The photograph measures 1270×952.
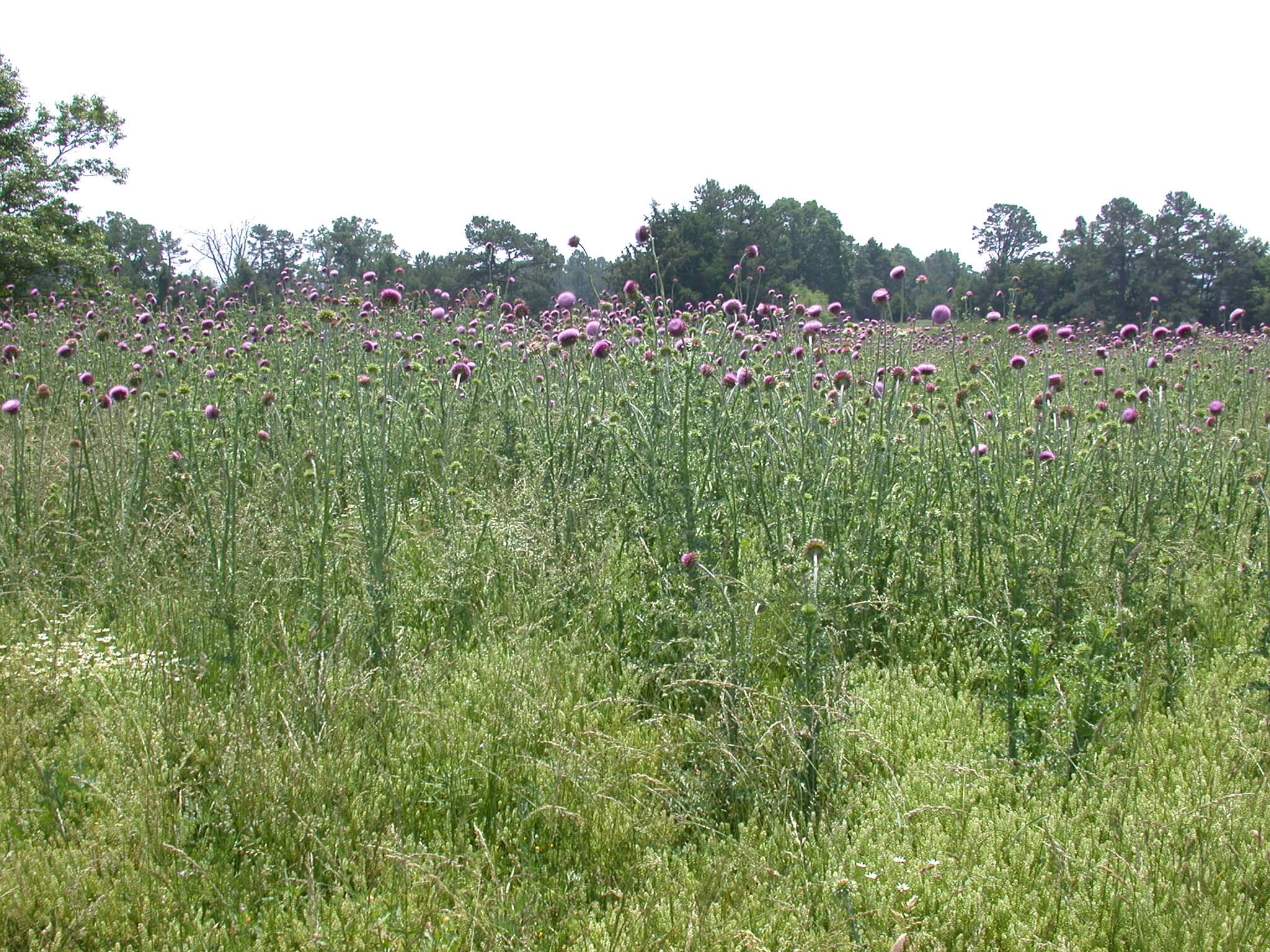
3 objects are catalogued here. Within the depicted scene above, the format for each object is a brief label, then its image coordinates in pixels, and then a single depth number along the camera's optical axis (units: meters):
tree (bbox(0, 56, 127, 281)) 18.20
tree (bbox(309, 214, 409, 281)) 43.09
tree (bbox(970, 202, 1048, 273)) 55.94
